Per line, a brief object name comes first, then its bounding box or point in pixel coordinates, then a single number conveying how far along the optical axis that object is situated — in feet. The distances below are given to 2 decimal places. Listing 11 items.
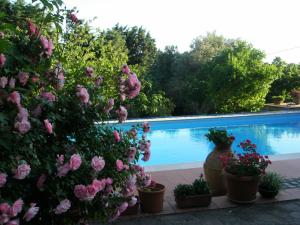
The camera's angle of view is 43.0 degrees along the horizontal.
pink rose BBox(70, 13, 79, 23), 8.51
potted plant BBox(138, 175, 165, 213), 13.50
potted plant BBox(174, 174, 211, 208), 13.93
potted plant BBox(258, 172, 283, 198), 14.74
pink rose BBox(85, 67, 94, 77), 9.10
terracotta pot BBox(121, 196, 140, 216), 13.34
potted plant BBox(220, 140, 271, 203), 14.23
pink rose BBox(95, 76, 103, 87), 8.93
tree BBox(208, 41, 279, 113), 50.70
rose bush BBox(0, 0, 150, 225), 6.53
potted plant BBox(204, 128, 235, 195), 15.75
